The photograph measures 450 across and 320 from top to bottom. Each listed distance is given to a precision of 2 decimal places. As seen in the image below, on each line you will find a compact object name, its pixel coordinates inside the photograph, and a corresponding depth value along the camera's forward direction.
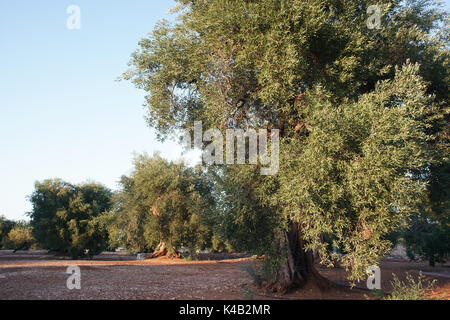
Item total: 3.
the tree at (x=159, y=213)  37.16
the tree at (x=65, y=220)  38.66
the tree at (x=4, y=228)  61.62
